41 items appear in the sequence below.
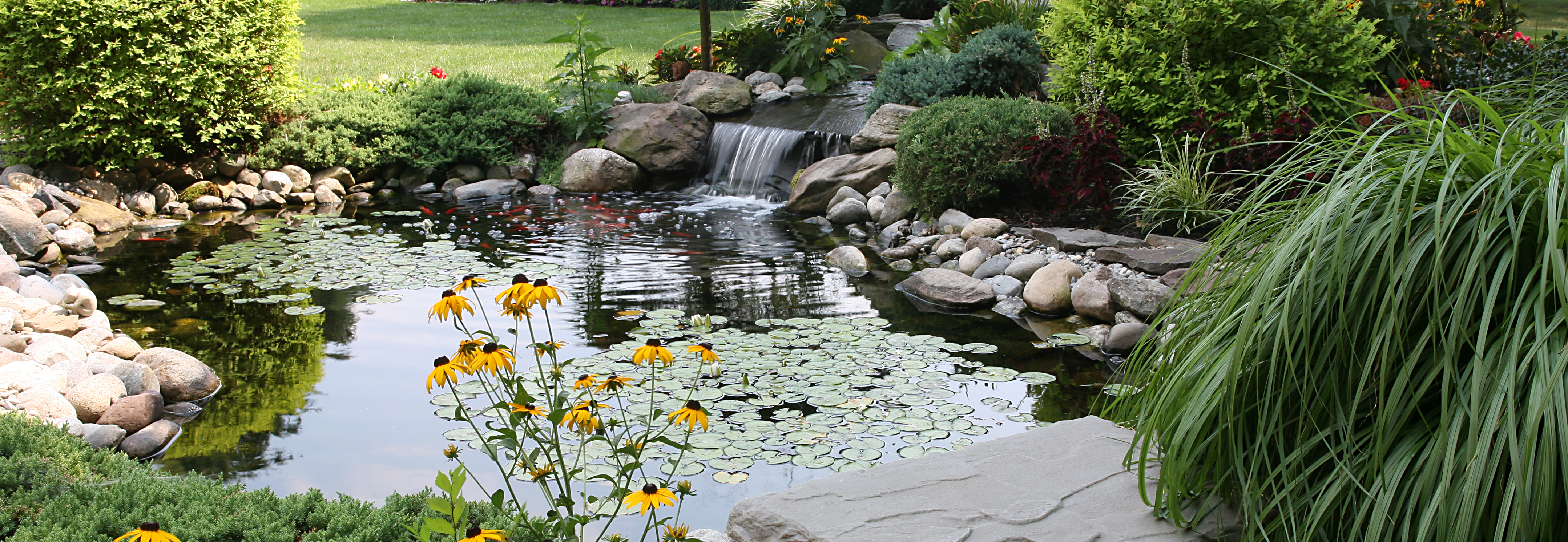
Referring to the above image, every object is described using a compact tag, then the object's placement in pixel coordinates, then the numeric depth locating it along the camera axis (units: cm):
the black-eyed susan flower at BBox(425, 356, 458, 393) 199
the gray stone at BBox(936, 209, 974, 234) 724
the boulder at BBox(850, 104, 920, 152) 891
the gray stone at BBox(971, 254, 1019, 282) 615
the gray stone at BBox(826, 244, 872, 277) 665
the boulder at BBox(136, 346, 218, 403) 416
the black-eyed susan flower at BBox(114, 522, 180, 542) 146
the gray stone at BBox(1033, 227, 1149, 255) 607
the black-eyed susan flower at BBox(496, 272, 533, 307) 210
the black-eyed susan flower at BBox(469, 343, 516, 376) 196
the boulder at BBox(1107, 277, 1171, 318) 498
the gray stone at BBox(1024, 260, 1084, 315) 547
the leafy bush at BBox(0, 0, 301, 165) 774
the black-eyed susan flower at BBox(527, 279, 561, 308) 207
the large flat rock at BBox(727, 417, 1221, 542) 232
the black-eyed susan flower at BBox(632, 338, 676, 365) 215
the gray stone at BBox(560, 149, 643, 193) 994
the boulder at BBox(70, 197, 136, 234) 782
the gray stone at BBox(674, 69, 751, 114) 1097
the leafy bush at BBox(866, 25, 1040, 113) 924
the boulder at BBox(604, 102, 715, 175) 1011
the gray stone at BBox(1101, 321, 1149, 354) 476
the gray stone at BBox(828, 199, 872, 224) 827
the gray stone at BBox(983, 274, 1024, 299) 577
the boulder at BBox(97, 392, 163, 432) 381
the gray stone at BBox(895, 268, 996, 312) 570
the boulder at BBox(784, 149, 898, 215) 861
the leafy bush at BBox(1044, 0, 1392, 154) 612
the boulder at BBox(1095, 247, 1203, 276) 545
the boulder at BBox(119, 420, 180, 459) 366
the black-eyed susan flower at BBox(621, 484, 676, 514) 183
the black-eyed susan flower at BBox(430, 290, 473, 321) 207
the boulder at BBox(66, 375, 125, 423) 382
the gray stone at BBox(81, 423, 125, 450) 364
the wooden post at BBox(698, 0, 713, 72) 1227
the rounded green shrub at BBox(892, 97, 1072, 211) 706
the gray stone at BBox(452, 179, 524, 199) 967
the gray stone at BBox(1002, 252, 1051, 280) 598
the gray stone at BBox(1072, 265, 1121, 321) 522
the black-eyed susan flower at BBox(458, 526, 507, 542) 163
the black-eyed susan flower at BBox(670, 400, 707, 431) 201
